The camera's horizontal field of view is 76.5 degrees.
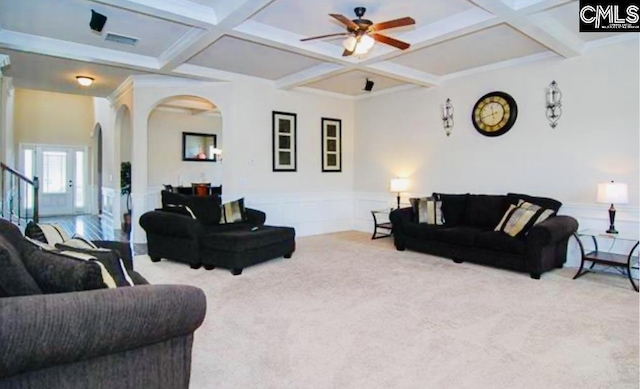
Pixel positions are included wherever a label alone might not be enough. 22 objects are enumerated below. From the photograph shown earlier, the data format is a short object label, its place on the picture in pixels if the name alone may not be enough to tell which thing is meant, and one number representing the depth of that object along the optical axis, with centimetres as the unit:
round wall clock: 564
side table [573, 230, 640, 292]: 413
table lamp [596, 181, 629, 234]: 427
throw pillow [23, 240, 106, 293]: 167
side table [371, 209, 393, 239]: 699
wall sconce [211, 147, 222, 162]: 993
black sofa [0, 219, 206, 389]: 137
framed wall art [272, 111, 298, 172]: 701
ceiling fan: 361
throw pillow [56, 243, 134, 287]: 201
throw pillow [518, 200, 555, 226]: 470
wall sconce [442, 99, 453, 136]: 641
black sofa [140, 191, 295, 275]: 466
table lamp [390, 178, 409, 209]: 682
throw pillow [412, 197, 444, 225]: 583
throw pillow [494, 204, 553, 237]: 472
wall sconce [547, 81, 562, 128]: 518
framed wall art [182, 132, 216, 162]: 945
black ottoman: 460
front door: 1036
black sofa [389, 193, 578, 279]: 446
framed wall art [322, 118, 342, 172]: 768
